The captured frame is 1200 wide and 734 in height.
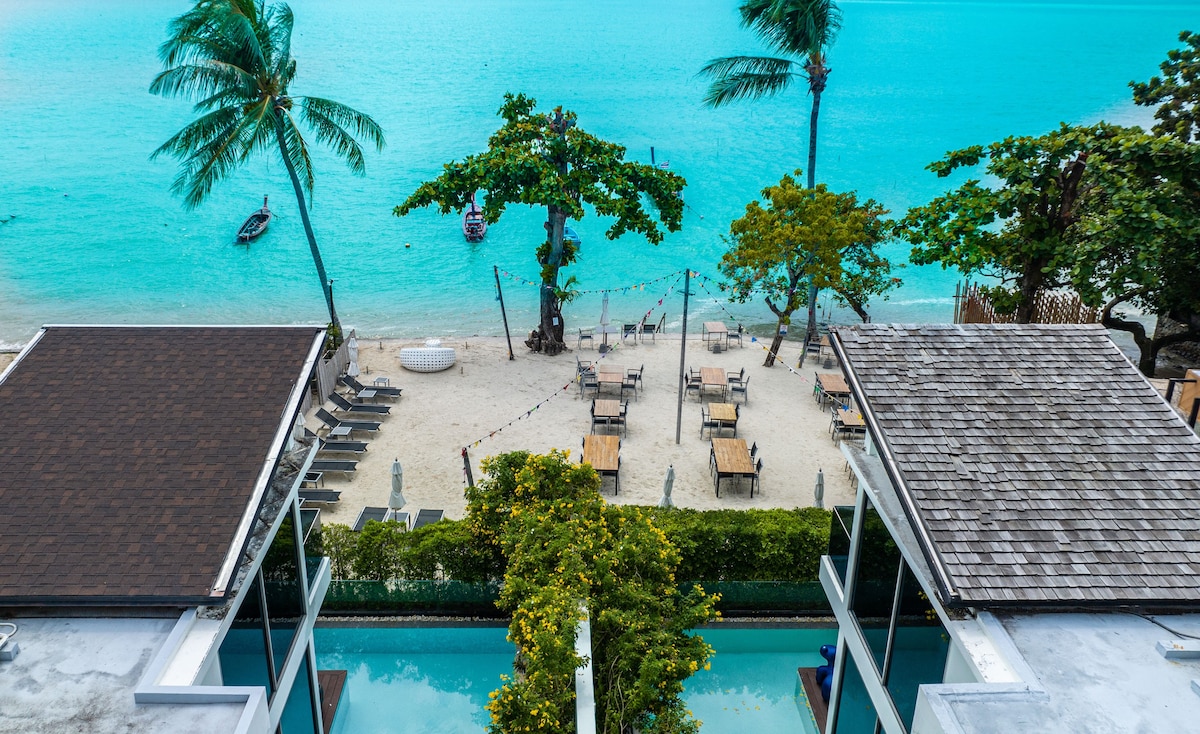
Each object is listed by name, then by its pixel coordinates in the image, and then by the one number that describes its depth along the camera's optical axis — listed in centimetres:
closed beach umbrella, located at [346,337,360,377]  2430
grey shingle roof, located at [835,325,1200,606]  771
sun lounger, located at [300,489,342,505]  1805
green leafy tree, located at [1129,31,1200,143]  2191
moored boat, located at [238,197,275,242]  4966
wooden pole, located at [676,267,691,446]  2091
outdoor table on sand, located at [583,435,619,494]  1914
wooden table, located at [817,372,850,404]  2370
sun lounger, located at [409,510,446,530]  1722
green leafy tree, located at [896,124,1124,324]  2003
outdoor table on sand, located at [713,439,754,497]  1891
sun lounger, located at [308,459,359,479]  1964
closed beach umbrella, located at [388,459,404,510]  1767
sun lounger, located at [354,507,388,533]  1717
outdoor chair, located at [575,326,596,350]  2900
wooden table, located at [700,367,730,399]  2408
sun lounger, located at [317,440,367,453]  2034
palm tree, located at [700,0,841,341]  2856
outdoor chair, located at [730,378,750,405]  2390
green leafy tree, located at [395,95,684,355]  2564
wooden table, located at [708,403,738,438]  2166
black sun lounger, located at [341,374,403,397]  2359
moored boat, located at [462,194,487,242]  4878
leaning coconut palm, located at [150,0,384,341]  2325
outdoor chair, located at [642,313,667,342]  2971
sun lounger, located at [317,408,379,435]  2170
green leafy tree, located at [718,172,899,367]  2548
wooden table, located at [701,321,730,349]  2931
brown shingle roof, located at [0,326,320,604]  757
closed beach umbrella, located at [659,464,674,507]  1761
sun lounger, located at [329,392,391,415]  2242
